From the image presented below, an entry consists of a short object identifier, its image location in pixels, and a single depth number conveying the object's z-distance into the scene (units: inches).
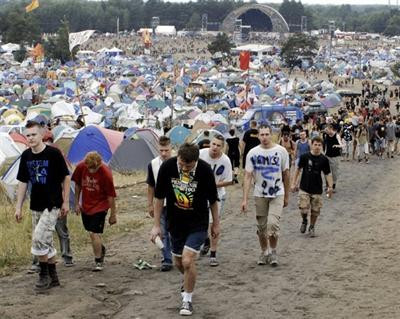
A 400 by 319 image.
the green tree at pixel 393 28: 5826.8
